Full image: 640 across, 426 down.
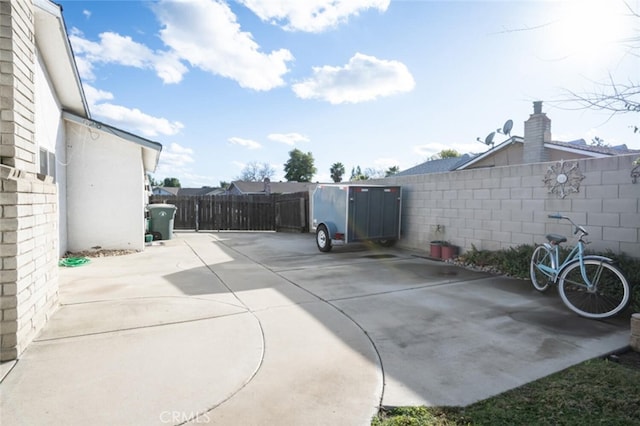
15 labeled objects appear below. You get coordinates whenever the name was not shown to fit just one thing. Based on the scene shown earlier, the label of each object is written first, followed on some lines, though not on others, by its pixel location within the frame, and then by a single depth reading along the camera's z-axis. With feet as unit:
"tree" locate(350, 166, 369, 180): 195.89
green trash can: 38.34
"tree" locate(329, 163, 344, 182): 180.65
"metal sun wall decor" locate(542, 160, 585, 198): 19.43
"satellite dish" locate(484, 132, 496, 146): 53.67
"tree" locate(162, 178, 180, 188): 228.84
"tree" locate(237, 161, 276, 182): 219.41
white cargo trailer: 29.60
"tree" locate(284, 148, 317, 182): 164.76
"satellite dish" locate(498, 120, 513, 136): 50.33
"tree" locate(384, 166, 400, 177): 152.25
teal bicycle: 14.54
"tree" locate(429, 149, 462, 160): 130.82
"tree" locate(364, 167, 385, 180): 172.86
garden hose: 23.97
